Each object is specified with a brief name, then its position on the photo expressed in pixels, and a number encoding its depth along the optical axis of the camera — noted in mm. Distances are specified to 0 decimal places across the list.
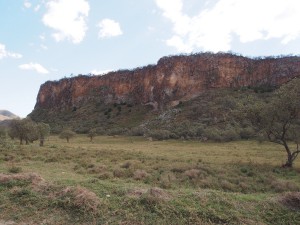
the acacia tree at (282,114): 25141
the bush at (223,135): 59875
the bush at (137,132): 85562
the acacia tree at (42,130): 55906
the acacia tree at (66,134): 71838
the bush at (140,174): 18047
